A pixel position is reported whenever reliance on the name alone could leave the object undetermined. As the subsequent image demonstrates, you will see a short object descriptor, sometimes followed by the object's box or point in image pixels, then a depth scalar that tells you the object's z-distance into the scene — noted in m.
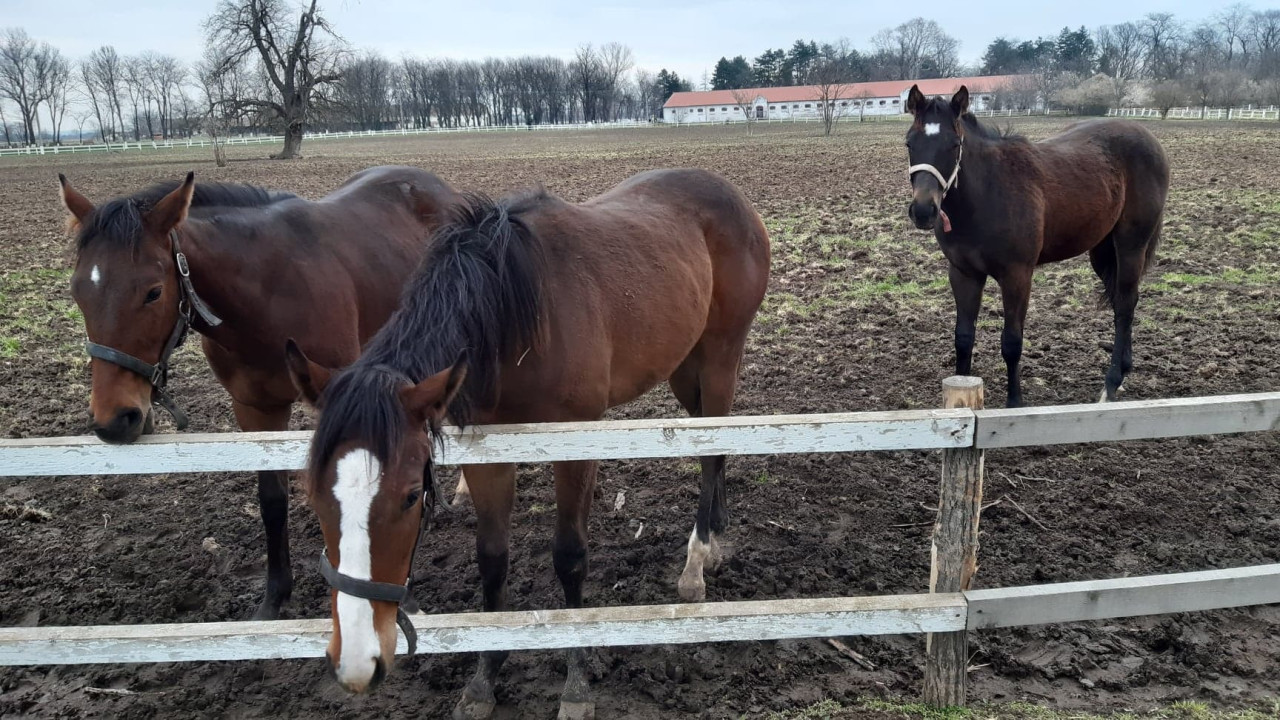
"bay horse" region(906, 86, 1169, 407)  5.40
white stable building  77.25
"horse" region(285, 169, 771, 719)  1.88
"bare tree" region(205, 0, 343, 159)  38.78
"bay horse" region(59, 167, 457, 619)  2.74
